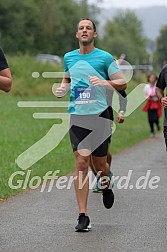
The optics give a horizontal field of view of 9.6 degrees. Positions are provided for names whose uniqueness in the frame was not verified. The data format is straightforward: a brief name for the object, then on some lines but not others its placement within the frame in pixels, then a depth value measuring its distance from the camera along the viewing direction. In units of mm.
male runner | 10485
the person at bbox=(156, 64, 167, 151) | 11581
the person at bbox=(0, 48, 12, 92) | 9285
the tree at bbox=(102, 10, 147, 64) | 154621
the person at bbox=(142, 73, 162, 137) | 27961
